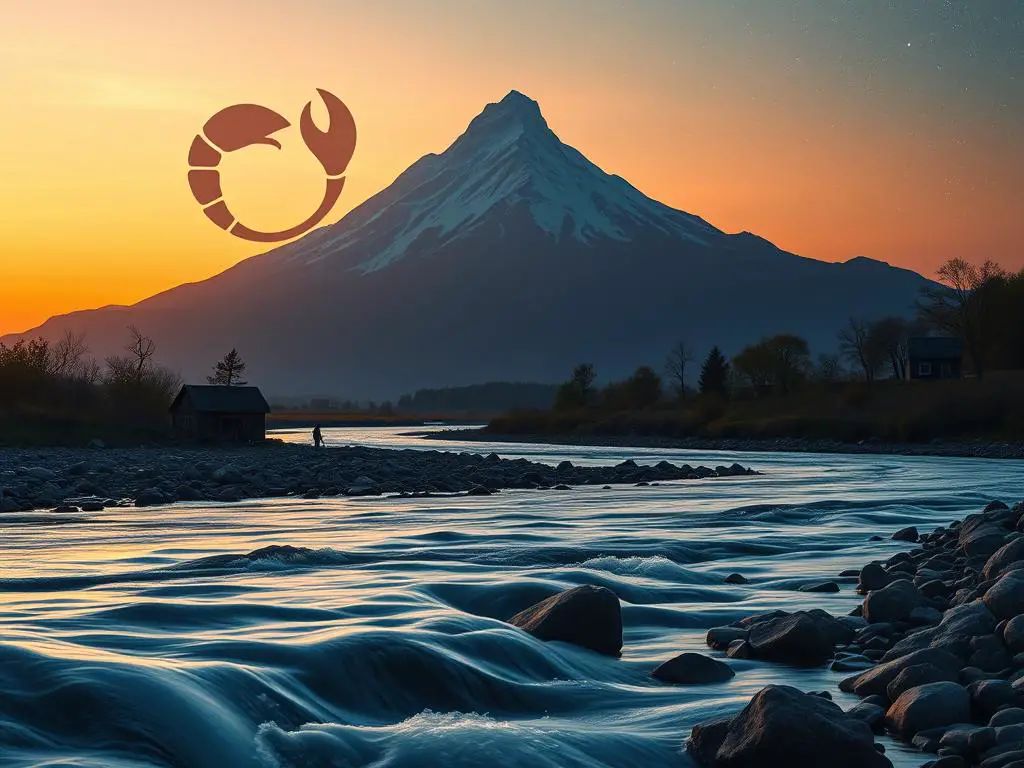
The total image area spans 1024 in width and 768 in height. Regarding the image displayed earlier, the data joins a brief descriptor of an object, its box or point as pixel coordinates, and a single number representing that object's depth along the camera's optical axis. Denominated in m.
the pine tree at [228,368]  103.75
